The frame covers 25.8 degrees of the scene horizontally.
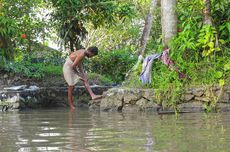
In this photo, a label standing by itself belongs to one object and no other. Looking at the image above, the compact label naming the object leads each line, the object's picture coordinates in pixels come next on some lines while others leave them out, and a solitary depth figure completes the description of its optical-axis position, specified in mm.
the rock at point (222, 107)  9391
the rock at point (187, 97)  9711
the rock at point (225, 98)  9477
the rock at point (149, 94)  9984
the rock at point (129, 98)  10202
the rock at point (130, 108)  10086
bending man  11062
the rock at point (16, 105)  11366
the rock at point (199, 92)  9633
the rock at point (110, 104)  10414
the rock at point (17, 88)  11977
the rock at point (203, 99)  9531
